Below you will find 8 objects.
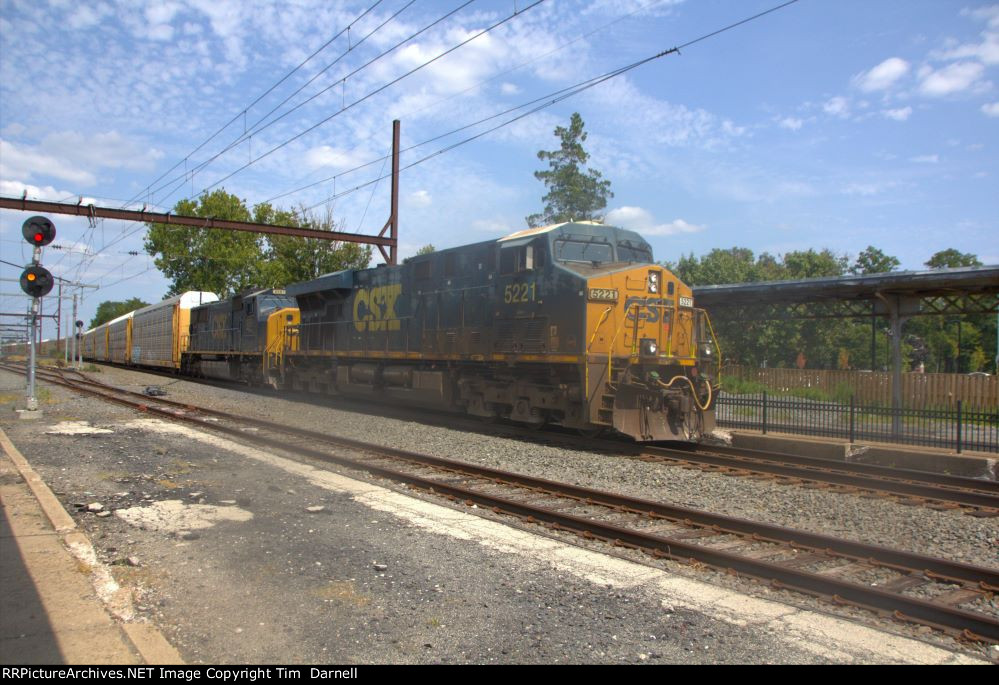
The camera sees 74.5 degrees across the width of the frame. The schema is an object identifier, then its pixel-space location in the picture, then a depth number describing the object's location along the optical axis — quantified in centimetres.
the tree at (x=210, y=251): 5319
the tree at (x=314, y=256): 3656
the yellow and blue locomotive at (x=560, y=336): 1104
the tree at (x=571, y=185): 4125
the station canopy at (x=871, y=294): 1403
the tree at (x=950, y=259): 5760
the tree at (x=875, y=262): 5206
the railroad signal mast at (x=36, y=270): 1203
